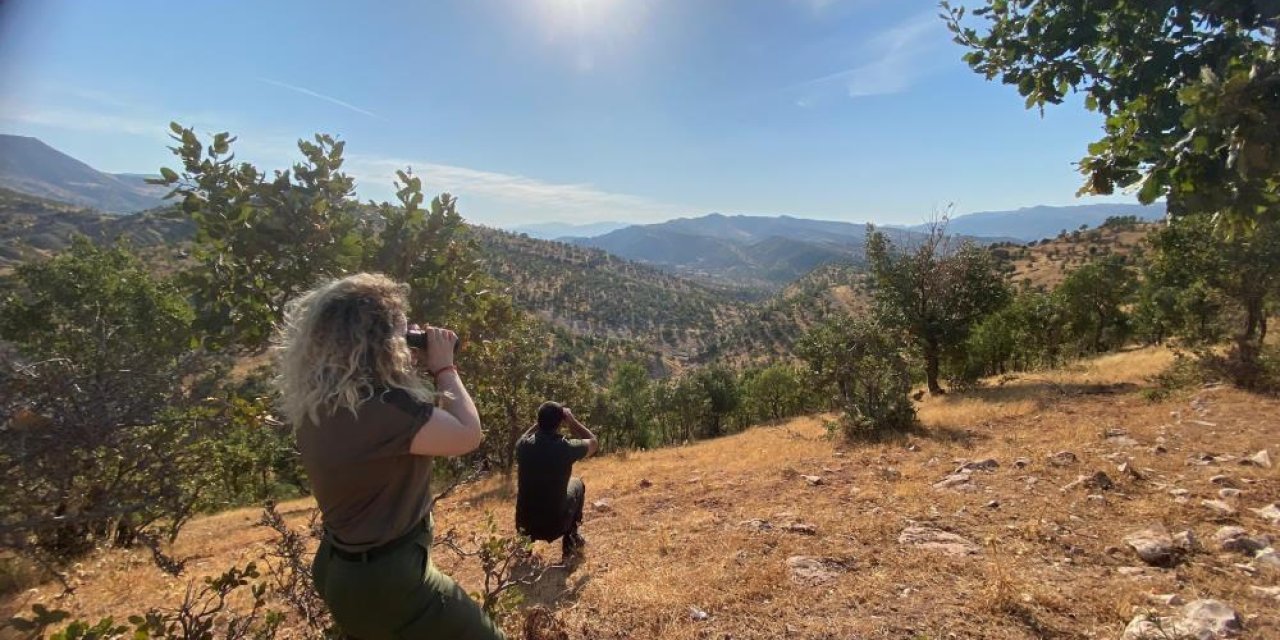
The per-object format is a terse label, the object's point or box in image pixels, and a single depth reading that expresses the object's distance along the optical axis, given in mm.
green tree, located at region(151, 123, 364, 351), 4074
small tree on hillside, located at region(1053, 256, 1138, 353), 34375
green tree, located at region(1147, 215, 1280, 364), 13289
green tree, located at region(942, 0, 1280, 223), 2539
